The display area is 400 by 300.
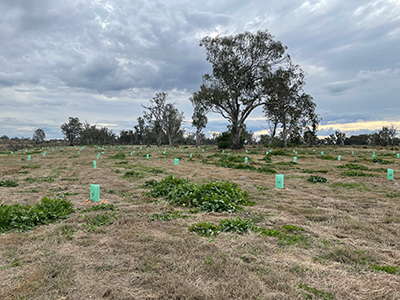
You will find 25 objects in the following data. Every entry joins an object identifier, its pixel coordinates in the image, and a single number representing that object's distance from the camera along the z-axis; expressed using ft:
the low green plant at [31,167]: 54.90
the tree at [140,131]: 340.47
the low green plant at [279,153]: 92.02
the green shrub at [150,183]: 33.09
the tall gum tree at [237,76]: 116.78
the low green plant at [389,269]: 10.94
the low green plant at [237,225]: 16.12
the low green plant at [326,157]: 74.09
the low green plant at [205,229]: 15.58
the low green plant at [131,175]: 40.83
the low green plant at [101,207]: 21.05
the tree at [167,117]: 217.56
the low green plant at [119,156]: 79.88
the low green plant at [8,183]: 32.66
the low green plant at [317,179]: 35.78
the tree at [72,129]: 283.38
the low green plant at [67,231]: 15.03
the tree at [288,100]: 119.75
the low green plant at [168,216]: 18.72
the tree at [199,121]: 265.48
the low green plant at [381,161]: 60.44
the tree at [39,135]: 308.40
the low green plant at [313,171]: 46.43
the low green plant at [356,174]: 40.53
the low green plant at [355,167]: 49.04
